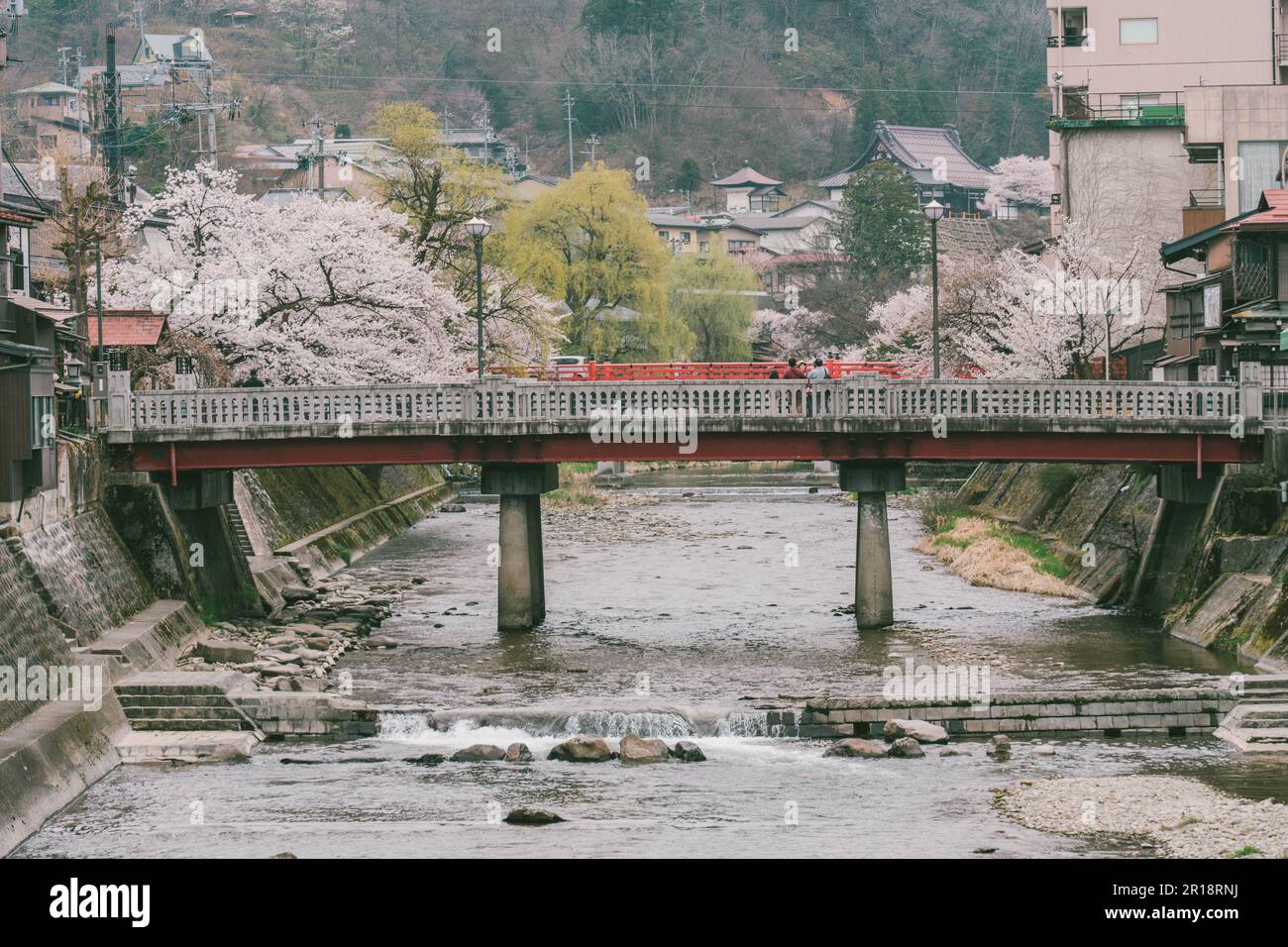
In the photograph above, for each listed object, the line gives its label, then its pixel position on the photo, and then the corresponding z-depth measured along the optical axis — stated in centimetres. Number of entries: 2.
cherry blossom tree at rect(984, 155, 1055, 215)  17112
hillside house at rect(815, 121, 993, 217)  17000
